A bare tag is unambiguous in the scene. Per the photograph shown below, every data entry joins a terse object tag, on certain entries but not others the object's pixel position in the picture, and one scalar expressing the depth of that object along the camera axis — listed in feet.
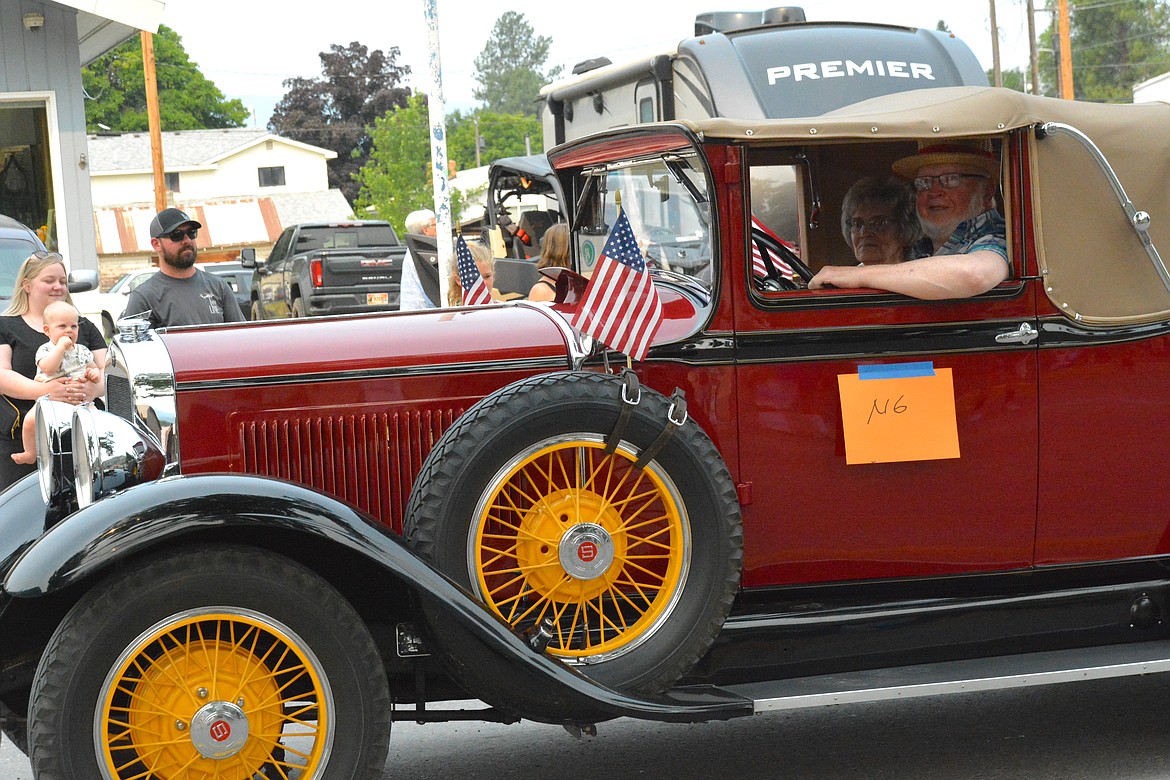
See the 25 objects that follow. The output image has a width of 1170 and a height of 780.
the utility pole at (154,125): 71.97
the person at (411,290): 26.03
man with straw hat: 12.09
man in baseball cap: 19.93
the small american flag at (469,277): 15.39
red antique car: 9.95
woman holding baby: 18.81
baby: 17.79
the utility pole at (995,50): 109.09
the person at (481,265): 24.29
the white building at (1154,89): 96.99
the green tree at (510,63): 401.49
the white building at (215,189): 154.92
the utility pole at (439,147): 29.48
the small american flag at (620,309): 11.28
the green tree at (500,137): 297.53
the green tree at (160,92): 214.69
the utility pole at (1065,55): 74.79
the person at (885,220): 14.02
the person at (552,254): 17.01
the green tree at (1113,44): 224.12
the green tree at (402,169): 130.41
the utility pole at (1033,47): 119.03
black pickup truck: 56.70
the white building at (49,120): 39.60
